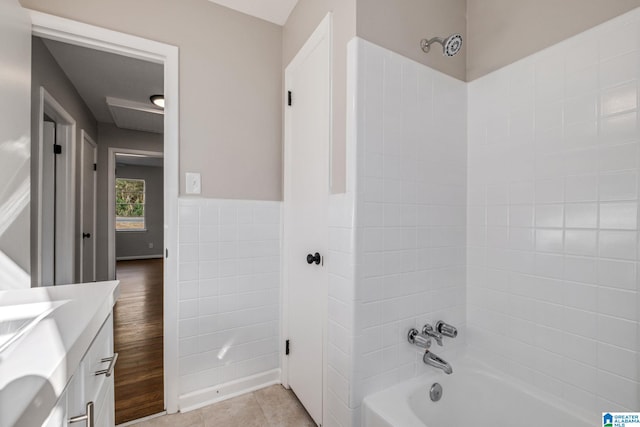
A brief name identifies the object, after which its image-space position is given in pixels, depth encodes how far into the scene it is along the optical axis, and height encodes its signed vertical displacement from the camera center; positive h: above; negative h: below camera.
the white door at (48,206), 2.69 +0.03
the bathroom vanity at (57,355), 0.40 -0.26
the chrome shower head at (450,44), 1.32 +0.79
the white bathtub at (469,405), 1.22 -0.89
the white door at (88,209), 3.38 +0.01
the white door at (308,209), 1.55 +0.02
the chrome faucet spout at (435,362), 1.38 -0.73
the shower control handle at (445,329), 1.49 -0.61
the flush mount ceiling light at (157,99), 3.25 +1.27
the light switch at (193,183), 1.76 +0.17
